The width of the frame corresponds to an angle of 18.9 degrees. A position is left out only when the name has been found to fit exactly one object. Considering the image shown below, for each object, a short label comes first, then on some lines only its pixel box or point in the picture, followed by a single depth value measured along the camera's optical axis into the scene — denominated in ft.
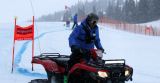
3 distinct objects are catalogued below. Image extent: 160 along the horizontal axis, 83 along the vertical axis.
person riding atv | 30.32
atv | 27.86
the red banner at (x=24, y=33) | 48.93
